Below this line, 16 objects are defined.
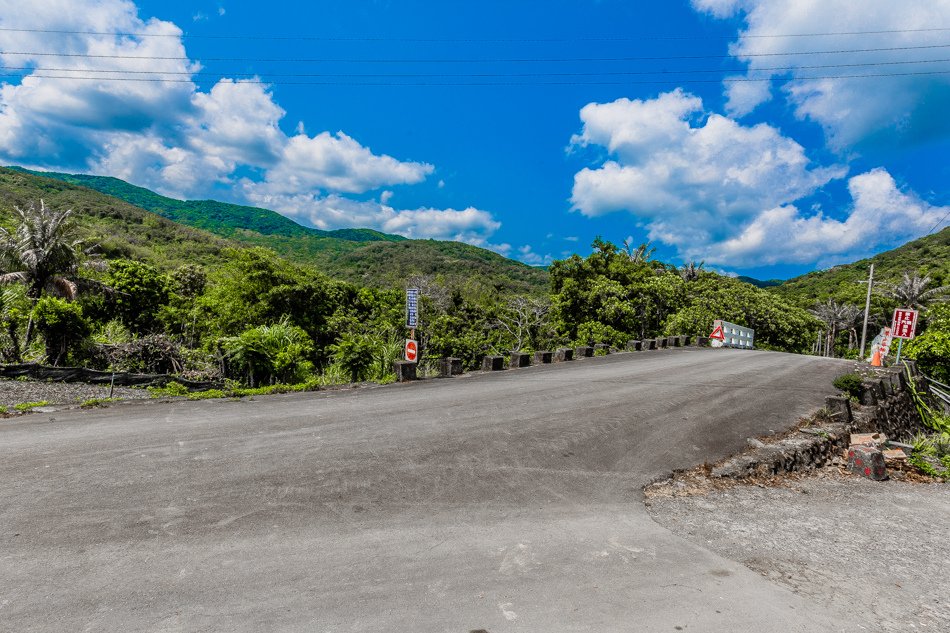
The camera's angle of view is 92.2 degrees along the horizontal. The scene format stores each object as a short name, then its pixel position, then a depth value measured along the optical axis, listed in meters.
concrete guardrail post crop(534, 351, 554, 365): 13.73
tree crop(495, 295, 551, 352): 22.69
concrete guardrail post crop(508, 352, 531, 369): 12.79
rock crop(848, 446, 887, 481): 6.59
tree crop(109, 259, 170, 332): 18.39
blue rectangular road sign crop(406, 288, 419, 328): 10.55
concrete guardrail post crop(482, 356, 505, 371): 12.04
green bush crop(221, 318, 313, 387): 11.63
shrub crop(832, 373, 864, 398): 10.02
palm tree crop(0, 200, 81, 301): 14.27
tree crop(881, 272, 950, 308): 36.34
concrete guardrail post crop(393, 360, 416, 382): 10.05
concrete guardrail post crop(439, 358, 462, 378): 11.12
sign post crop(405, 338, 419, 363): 10.31
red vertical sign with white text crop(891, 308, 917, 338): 14.21
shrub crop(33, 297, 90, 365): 12.56
